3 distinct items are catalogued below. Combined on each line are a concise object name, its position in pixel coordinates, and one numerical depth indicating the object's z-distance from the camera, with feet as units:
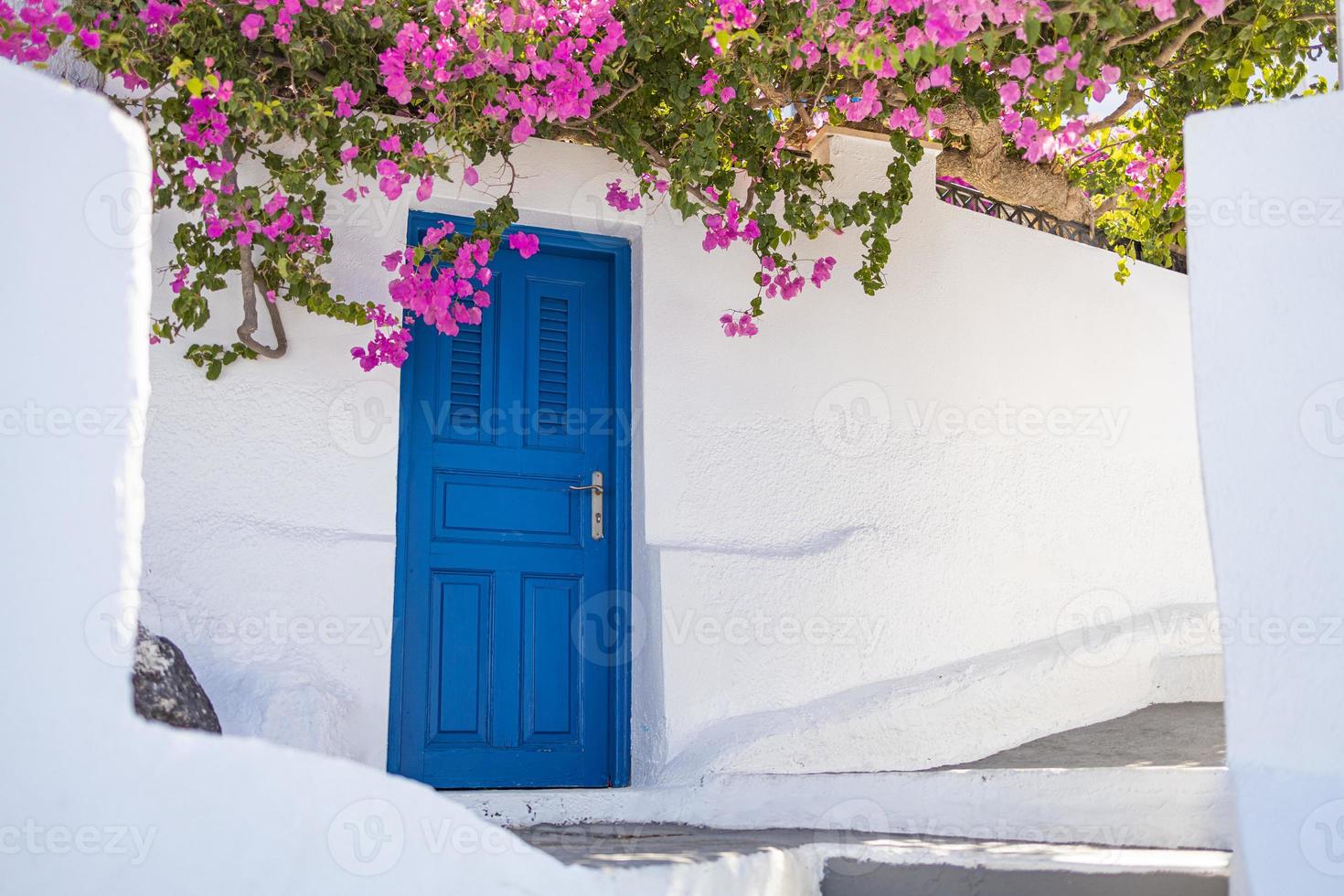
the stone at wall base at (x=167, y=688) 10.53
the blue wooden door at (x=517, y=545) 14.74
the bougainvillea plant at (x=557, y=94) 12.07
